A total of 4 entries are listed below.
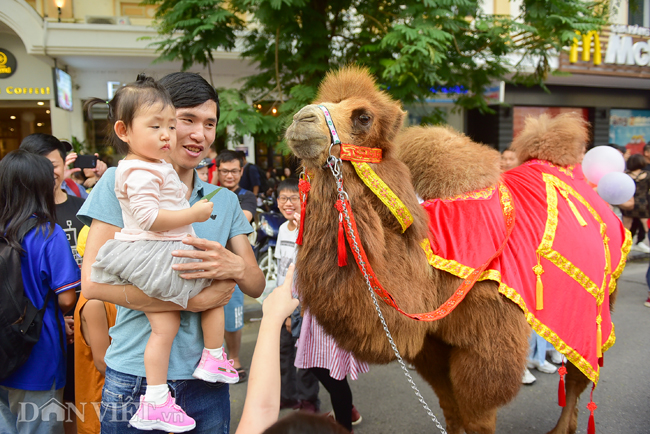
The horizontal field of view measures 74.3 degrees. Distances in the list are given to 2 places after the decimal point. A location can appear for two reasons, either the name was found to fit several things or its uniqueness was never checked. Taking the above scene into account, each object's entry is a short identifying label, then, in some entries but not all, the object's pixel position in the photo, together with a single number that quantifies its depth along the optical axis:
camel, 1.86
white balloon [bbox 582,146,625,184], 4.28
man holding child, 1.51
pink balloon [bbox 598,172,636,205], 4.05
